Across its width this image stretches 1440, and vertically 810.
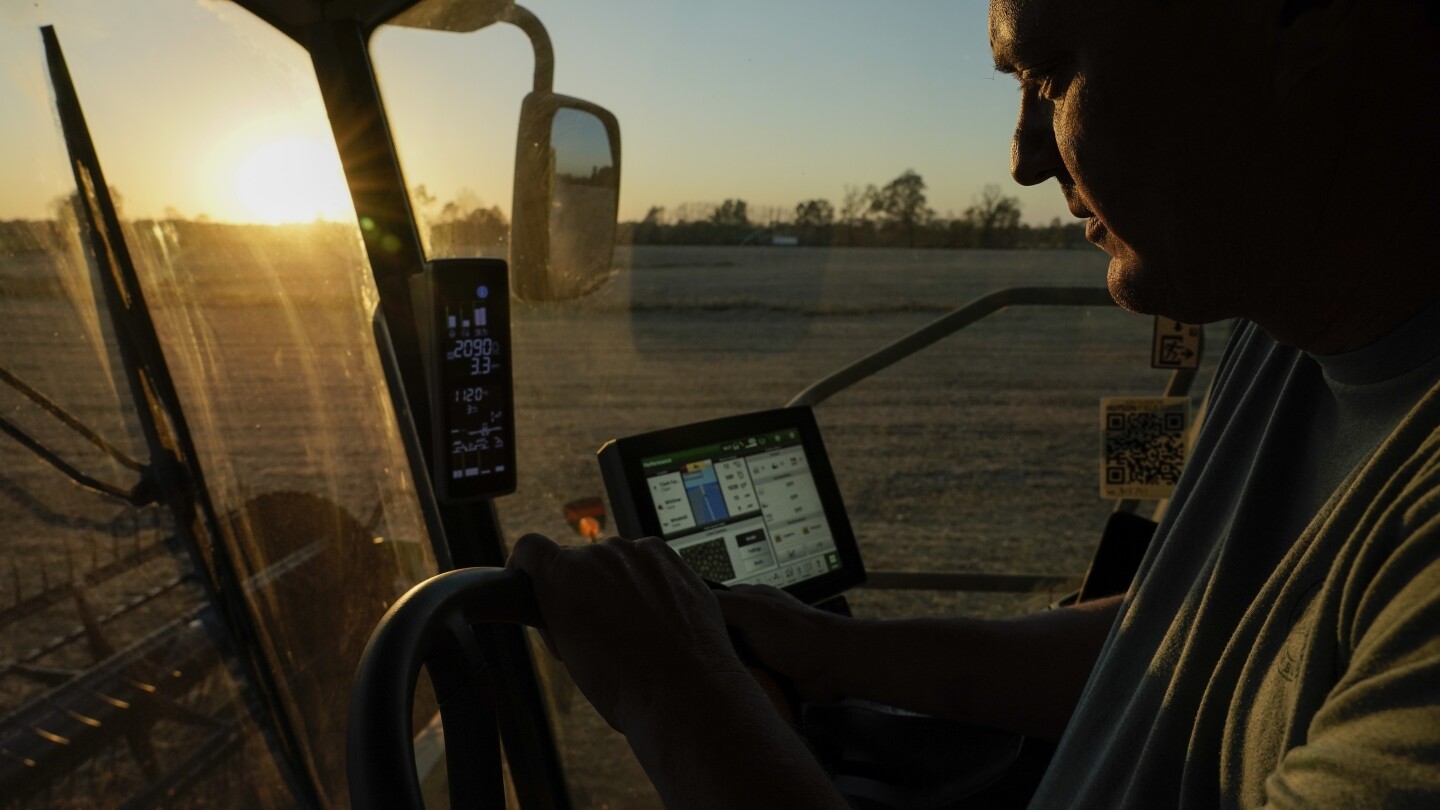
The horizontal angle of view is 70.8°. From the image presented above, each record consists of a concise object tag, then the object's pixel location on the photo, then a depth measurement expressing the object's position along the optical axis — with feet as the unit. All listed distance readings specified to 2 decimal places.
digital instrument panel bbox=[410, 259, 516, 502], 5.51
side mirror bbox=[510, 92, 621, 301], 5.87
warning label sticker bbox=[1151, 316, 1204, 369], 7.30
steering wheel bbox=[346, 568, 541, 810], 1.99
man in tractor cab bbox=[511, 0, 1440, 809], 2.07
